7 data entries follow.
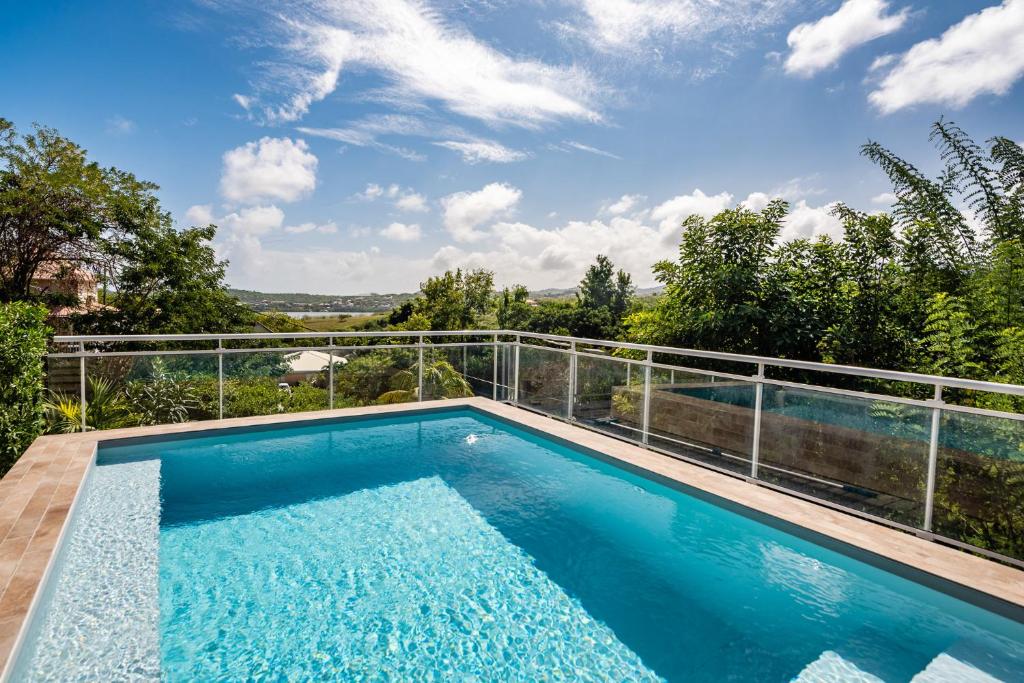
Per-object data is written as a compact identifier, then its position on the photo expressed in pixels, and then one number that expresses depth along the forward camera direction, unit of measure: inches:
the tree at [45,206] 430.0
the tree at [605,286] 1524.4
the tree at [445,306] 868.6
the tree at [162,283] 501.0
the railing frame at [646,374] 137.6
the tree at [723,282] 329.7
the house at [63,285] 457.4
